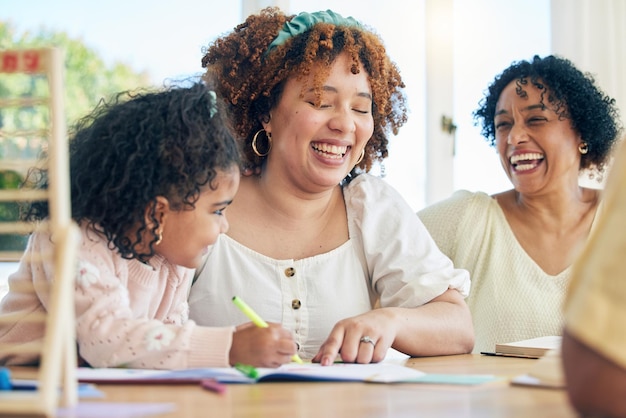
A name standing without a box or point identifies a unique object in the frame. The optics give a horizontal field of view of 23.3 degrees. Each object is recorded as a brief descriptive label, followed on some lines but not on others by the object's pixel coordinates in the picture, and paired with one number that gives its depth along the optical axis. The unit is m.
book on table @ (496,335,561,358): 1.86
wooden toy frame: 1.21
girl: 1.64
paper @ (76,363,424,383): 1.55
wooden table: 1.35
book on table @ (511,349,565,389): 1.53
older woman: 2.34
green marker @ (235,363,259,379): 1.58
